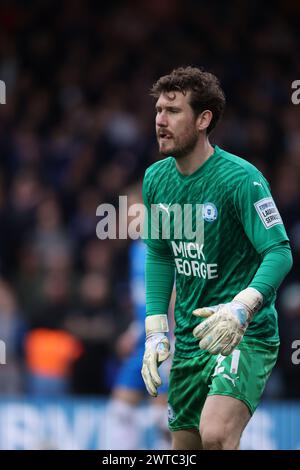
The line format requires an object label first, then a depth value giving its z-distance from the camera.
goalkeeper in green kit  10.45
